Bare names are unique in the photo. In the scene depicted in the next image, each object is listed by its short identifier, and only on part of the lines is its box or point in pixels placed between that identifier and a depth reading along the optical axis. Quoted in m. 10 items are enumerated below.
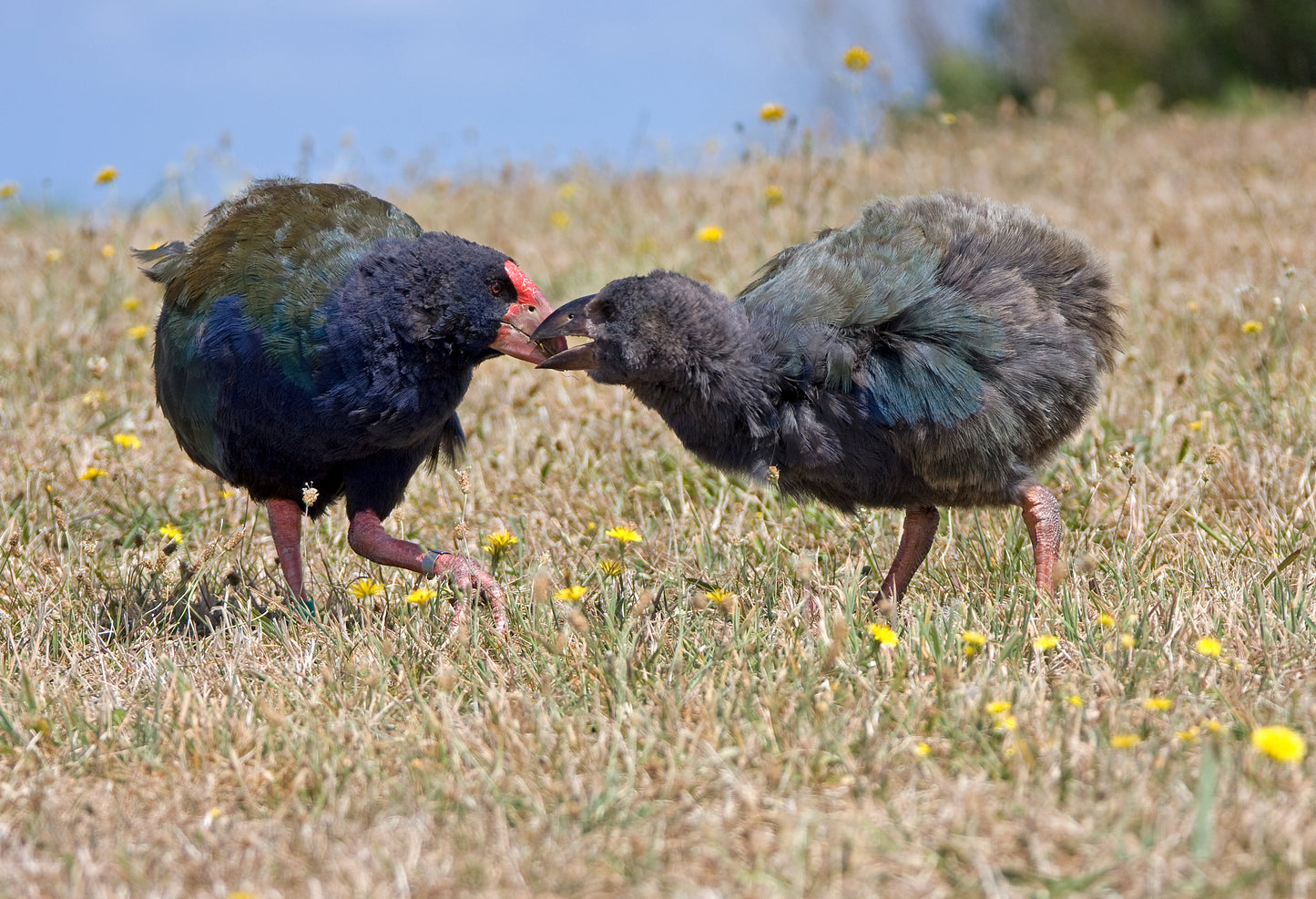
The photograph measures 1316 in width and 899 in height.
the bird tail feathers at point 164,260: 8.75
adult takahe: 7.18
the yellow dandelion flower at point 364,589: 7.30
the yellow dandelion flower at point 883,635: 5.94
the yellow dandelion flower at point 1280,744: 4.46
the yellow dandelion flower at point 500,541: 7.45
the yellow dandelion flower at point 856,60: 11.87
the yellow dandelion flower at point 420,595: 6.89
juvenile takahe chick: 6.64
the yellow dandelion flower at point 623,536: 7.15
